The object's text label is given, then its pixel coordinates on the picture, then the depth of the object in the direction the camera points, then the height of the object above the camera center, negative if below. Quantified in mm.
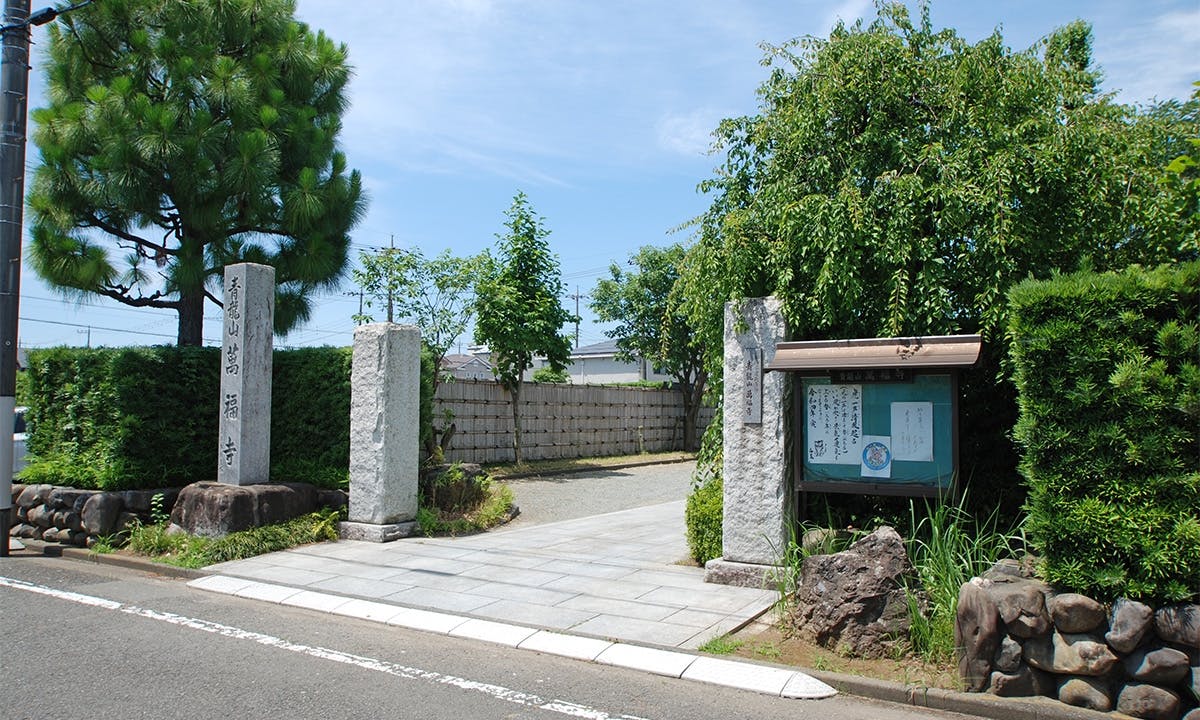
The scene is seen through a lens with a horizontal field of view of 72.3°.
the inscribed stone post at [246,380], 10523 +136
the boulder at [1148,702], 4629 -1733
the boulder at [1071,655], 4816 -1541
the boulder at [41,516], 10922 -1712
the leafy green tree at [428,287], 17922 +2358
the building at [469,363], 40312 +1574
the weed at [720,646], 5988 -1858
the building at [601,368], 38562 +1237
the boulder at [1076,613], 4871 -1292
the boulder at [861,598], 5805 -1469
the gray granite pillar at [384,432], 10508 -529
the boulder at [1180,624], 4625 -1286
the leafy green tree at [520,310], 18766 +1932
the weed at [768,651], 5926 -1872
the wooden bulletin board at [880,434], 7016 -345
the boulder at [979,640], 5105 -1524
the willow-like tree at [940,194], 7281 +1834
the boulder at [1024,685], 5023 -1765
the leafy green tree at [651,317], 27438 +2648
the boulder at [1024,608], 5016 -1304
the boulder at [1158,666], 4645 -1533
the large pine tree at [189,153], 12008 +3553
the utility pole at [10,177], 10031 +2614
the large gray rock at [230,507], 9961 -1452
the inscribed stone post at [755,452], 7832 -556
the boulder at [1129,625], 4742 -1320
